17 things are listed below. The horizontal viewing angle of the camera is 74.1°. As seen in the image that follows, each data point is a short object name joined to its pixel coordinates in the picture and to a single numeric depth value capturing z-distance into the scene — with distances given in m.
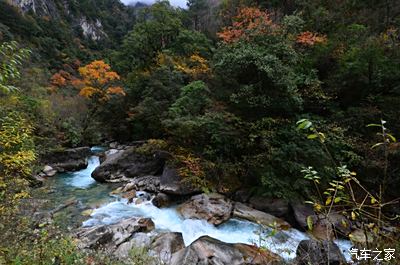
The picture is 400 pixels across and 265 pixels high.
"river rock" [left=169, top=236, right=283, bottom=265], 5.30
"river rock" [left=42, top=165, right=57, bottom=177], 11.34
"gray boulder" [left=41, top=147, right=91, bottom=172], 12.26
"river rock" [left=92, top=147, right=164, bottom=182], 11.11
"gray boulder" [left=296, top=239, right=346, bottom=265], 5.10
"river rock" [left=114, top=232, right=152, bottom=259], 5.70
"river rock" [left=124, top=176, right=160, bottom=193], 9.80
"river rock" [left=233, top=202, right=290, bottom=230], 7.71
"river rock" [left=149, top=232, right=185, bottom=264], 5.64
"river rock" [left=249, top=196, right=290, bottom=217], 8.13
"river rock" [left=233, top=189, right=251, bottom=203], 8.84
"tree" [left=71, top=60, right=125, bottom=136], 16.61
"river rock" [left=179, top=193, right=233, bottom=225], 7.75
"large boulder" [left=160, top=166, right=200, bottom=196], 8.80
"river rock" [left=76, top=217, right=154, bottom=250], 5.95
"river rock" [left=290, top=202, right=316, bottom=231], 7.74
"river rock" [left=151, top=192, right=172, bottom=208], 8.66
